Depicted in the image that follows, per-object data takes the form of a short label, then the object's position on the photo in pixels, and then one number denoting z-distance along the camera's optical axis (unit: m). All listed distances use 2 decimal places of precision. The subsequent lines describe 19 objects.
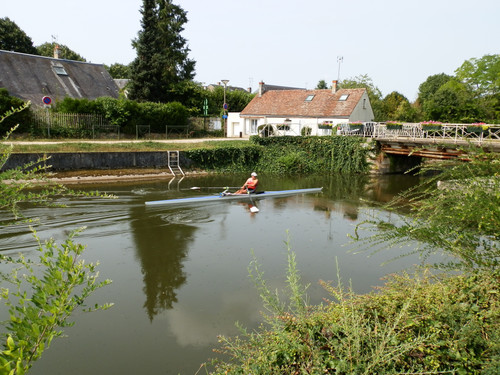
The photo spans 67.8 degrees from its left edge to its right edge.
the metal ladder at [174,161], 23.02
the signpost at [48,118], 22.50
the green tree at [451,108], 32.09
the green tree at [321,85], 73.06
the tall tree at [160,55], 31.66
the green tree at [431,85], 52.97
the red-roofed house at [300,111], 31.12
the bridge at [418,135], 19.86
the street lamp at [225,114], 27.78
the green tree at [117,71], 59.56
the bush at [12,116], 21.17
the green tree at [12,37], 37.47
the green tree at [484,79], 33.97
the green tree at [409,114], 38.00
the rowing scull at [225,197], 14.69
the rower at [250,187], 16.28
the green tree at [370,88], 42.88
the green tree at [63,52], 47.03
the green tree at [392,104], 42.53
